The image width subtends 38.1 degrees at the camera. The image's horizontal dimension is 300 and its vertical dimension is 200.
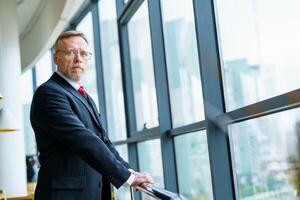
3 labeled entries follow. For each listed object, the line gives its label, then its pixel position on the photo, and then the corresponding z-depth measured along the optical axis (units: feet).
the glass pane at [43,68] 28.22
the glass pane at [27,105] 28.58
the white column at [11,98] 15.84
